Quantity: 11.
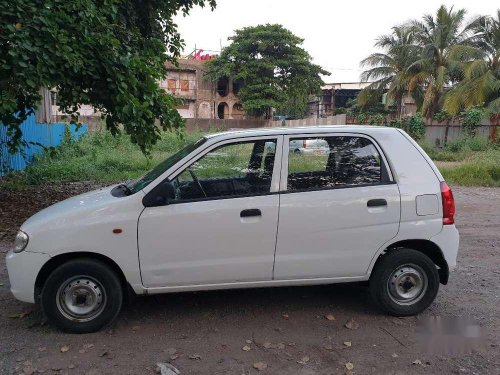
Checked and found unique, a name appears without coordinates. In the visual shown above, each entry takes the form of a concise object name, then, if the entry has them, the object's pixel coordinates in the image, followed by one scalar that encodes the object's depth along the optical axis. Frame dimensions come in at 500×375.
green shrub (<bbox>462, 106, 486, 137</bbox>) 23.06
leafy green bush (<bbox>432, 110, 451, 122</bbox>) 25.57
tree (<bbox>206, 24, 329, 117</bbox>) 45.41
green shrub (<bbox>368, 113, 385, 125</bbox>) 28.36
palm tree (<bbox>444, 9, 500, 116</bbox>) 26.11
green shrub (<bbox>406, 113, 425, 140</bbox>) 25.41
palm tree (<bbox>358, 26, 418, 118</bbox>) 33.09
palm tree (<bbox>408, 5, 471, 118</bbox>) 29.81
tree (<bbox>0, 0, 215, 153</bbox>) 5.69
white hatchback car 3.84
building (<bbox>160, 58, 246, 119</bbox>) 49.53
